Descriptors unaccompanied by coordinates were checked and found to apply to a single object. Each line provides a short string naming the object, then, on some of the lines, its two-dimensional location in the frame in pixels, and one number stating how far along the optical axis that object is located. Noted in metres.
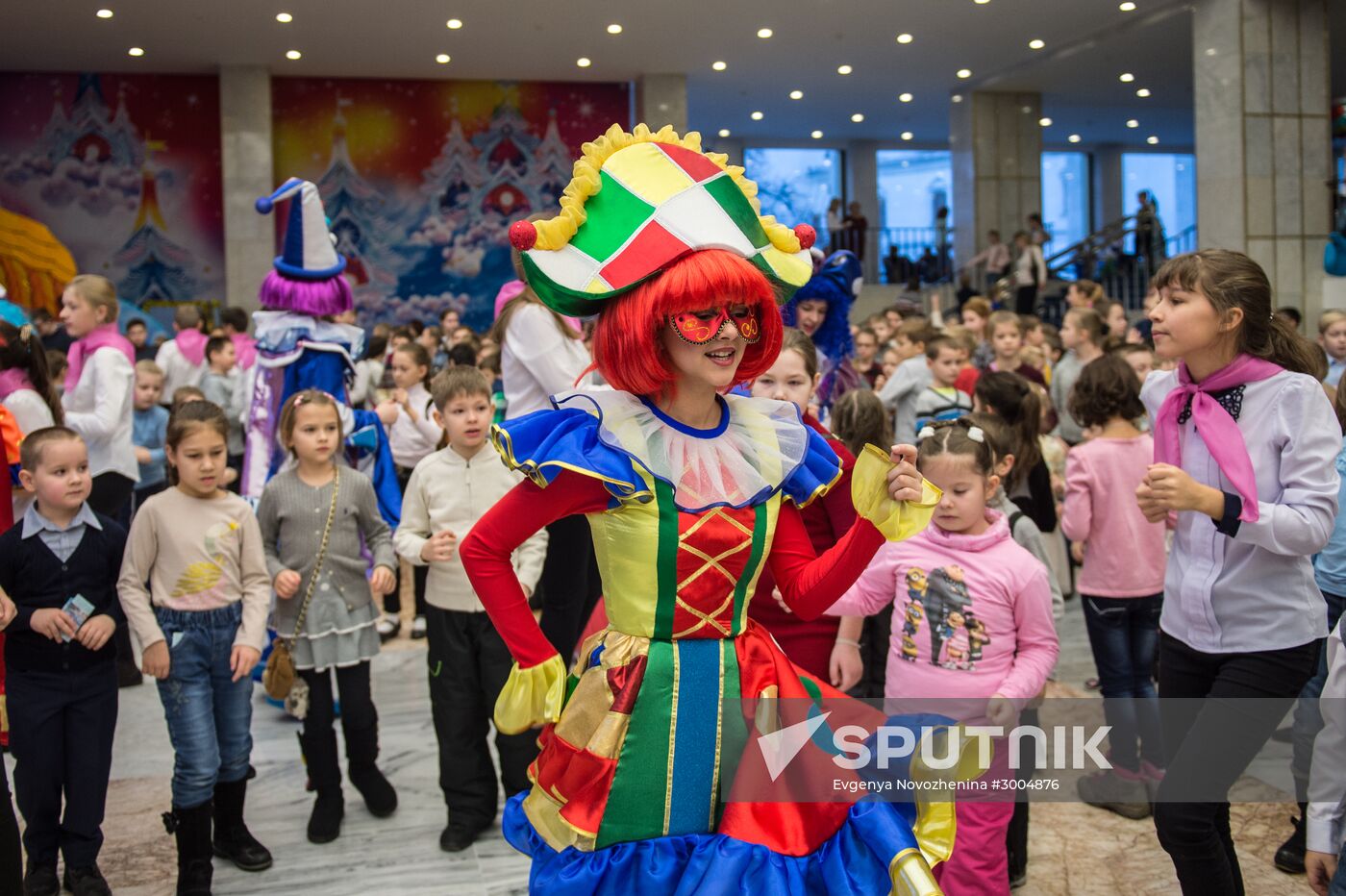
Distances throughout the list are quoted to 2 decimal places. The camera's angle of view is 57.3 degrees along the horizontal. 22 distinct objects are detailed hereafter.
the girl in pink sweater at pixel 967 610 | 3.02
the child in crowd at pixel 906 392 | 6.23
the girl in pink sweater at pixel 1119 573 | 4.14
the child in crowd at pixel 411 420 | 6.80
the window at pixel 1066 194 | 25.14
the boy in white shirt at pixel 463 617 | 3.91
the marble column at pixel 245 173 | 16.02
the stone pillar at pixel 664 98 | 17.48
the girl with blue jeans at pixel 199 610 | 3.48
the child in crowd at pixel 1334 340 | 5.96
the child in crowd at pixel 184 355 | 8.77
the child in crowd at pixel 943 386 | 5.59
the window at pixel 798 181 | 23.06
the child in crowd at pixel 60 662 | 3.35
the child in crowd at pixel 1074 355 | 6.96
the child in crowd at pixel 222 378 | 8.08
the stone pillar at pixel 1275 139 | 13.20
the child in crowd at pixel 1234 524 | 2.61
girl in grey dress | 3.94
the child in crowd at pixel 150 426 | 6.74
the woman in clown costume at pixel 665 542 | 2.18
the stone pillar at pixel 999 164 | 18.44
